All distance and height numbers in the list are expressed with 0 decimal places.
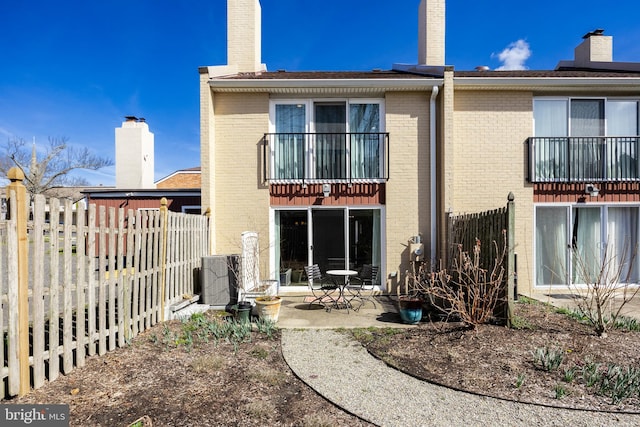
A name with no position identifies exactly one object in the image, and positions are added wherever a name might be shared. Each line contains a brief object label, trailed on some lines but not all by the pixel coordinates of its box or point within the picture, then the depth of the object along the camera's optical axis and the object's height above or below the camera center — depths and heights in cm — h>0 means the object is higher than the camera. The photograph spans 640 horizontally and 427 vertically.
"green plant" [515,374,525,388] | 388 -193
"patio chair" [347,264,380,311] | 815 -184
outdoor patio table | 749 -156
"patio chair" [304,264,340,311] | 762 -184
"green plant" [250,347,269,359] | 489 -203
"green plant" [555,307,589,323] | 620 -197
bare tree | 2927 +492
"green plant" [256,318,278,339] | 577 -198
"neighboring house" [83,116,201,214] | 1348 +197
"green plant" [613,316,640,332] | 577 -194
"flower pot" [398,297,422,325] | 632 -182
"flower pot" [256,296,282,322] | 631 -177
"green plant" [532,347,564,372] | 427 -190
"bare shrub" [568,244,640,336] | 861 -158
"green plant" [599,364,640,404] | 368 -194
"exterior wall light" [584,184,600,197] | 880 +55
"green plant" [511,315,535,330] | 577 -194
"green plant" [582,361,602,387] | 392 -194
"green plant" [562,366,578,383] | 402 -194
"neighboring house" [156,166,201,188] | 2309 +235
